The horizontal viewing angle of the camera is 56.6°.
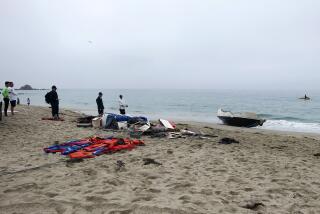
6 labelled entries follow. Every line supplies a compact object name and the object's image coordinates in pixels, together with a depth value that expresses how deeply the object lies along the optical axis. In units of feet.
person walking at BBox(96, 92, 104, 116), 56.80
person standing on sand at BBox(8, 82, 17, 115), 49.09
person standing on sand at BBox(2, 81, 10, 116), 48.44
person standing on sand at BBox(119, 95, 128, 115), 56.15
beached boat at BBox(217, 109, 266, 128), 65.21
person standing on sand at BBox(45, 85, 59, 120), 48.81
